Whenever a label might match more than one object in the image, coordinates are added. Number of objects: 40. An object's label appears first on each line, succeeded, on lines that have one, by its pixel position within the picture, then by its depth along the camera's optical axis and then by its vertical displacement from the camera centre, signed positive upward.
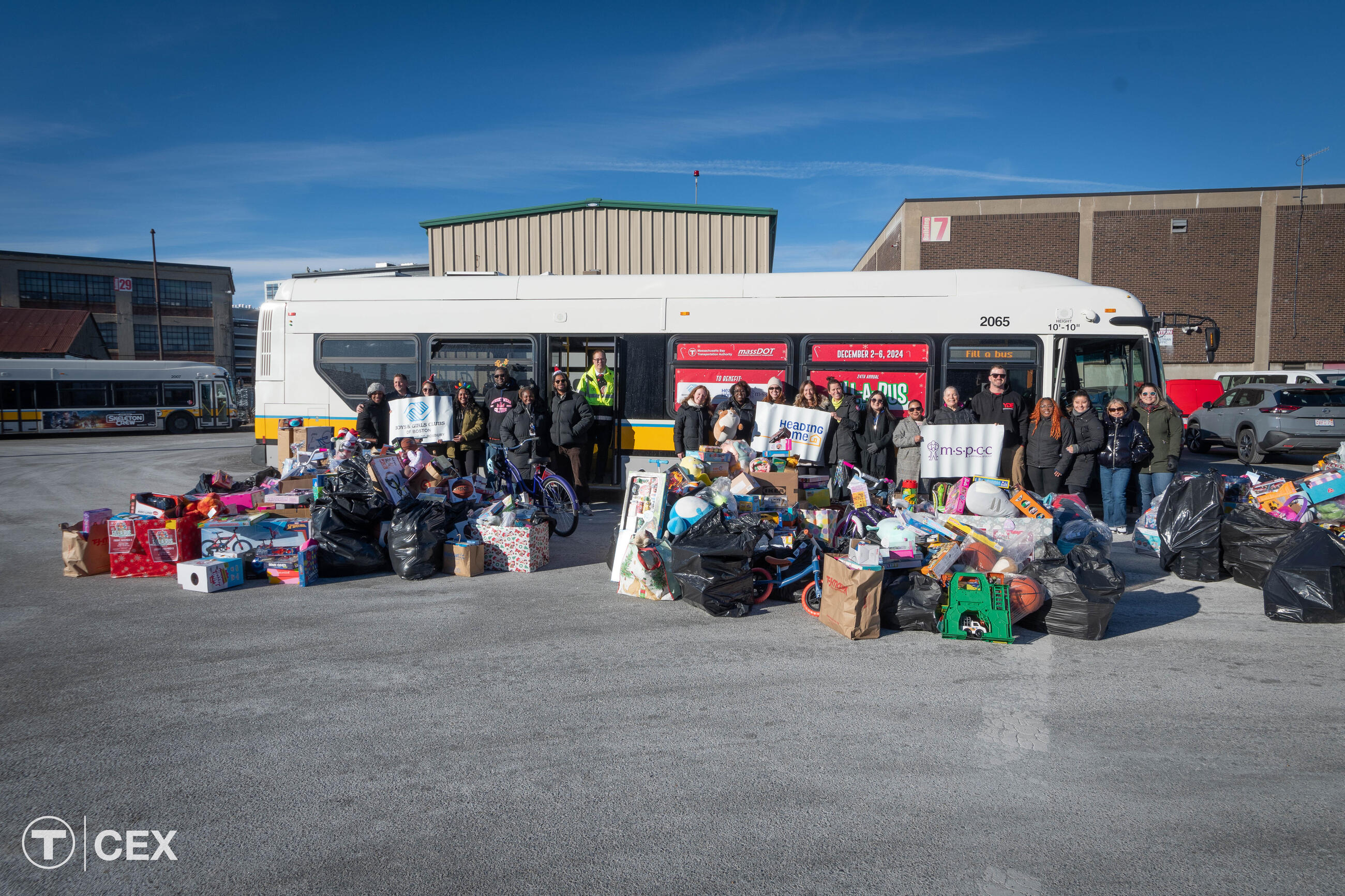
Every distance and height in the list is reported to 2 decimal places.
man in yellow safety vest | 10.76 -0.02
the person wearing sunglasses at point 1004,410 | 9.59 -0.16
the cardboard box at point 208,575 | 6.43 -1.53
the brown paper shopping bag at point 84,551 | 6.93 -1.43
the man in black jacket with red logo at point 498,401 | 10.15 -0.08
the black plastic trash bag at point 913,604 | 5.46 -1.48
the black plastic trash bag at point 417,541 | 6.99 -1.34
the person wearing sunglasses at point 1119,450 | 8.95 -0.62
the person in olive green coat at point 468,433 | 10.33 -0.51
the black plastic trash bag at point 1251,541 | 6.62 -1.26
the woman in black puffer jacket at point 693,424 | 9.93 -0.37
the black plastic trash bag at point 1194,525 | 7.01 -1.17
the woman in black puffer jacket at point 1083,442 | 8.95 -0.52
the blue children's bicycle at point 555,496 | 9.17 -1.21
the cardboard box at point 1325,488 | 6.94 -0.80
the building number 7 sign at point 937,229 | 30.70 +6.70
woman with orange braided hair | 9.19 -0.61
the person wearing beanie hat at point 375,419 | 10.46 -0.35
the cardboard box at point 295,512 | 7.59 -1.18
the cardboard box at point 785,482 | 7.91 -0.88
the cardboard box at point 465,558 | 7.11 -1.51
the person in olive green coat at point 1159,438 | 8.97 -0.47
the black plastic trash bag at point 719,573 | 5.89 -1.37
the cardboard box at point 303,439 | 10.20 -0.64
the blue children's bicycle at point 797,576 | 6.07 -1.48
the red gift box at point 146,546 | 6.98 -1.39
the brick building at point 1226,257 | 29.98 +5.52
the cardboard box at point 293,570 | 6.77 -1.56
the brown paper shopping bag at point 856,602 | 5.30 -1.43
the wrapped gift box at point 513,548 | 7.37 -1.47
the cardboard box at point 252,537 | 6.91 -1.29
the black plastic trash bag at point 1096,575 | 5.55 -1.32
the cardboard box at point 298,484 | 8.34 -0.99
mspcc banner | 9.32 -0.63
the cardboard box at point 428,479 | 8.59 -0.96
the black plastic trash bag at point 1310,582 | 5.72 -1.38
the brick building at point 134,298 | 51.09 +6.48
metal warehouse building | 19.17 +3.92
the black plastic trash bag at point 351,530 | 7.04 -1.26
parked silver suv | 15.55 -0.44
